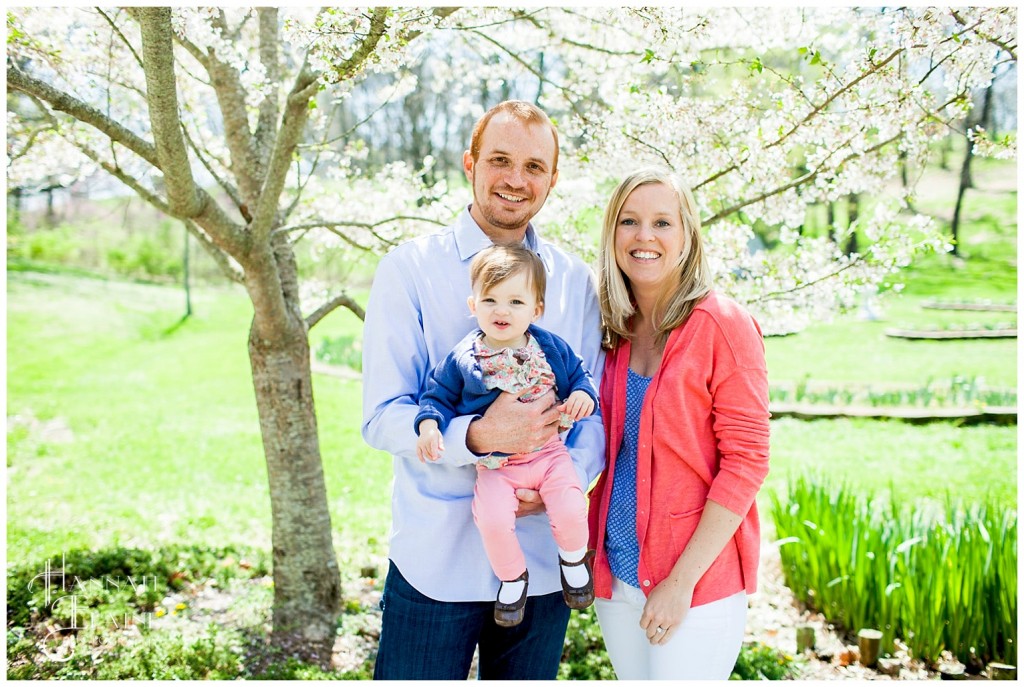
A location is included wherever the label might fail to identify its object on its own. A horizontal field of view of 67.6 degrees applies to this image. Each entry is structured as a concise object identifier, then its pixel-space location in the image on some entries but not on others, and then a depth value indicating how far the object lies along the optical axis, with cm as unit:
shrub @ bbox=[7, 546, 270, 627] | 326
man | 179
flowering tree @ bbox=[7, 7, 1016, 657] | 264
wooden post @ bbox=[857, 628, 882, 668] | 331
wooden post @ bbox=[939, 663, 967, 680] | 316
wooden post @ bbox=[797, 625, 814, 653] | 354
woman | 176
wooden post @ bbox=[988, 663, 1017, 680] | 302
